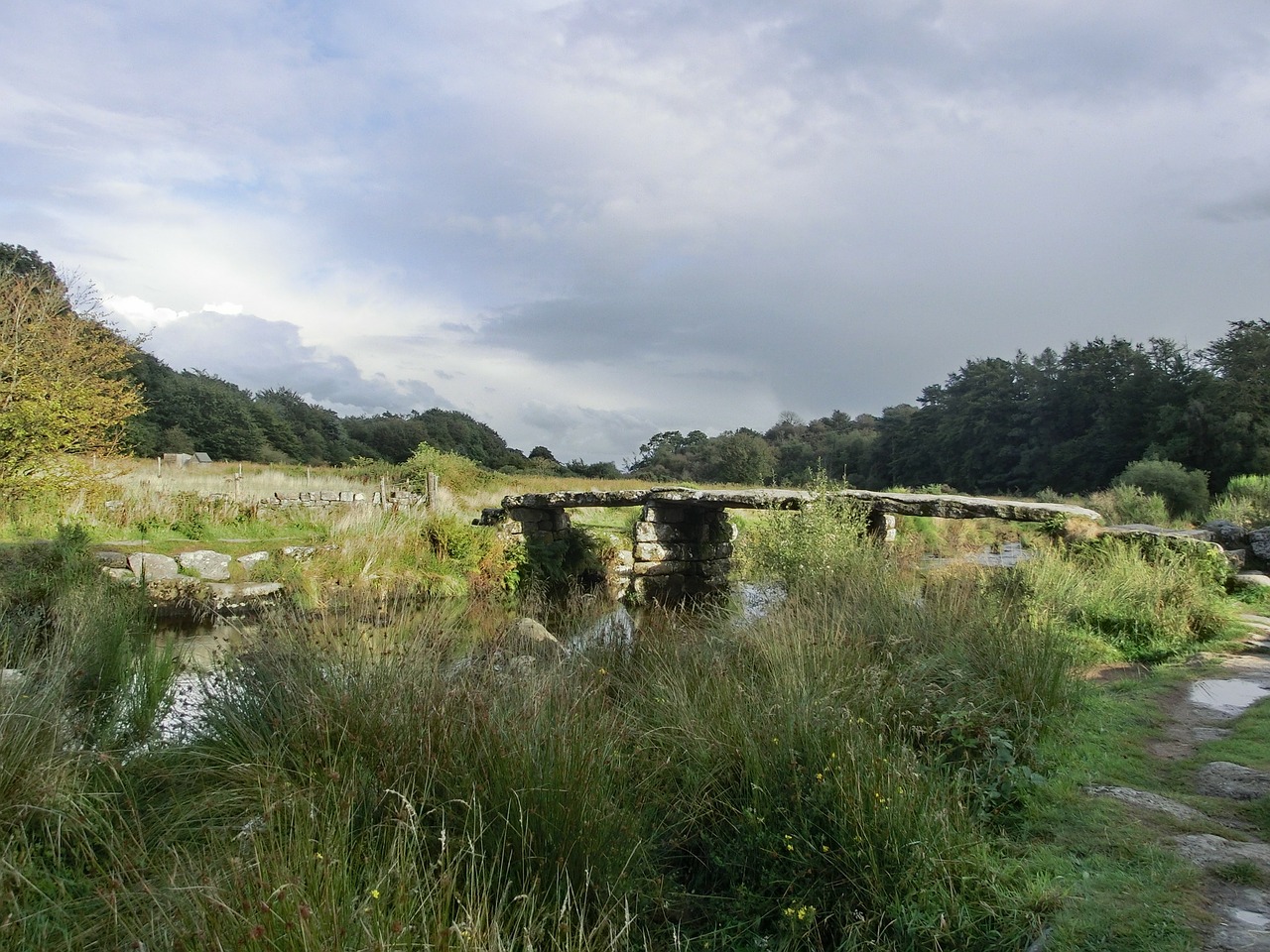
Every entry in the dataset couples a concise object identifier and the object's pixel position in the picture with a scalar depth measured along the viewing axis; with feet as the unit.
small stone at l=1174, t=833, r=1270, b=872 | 10.37
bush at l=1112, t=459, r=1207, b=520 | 64.64
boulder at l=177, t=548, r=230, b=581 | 40.40
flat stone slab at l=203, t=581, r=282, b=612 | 38.86
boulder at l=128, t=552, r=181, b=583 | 38.50
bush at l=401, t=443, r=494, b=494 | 71.41
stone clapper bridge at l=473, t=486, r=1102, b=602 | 50.84
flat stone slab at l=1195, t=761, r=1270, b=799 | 12.80
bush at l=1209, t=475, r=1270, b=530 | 49.48
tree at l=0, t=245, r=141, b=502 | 36.24
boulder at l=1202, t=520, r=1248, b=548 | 44.14
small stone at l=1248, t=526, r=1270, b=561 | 41.91
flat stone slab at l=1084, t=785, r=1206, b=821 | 12.00
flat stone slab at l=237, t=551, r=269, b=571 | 42.39
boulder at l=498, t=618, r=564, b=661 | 16.92
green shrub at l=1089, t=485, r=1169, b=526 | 55.26
